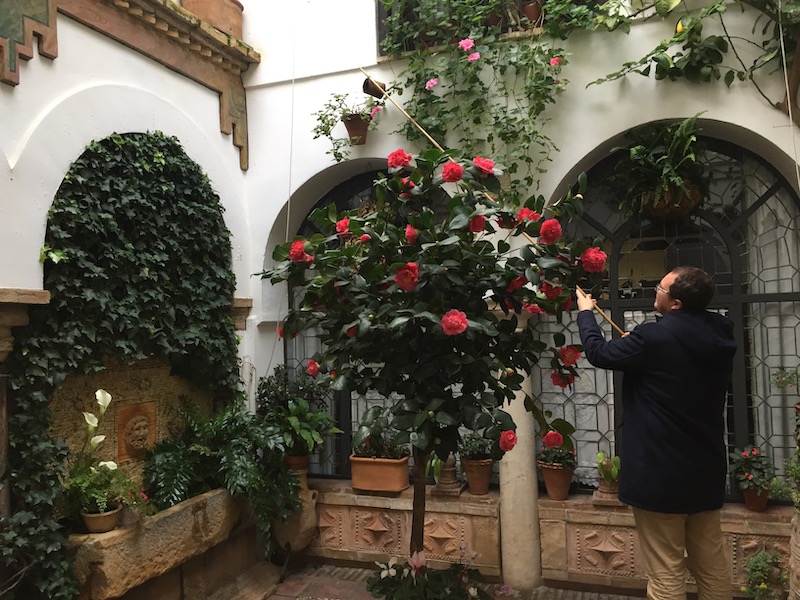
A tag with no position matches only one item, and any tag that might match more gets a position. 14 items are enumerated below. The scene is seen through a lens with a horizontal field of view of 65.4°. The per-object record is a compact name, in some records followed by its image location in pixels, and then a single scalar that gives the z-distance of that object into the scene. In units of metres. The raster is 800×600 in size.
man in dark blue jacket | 2.60
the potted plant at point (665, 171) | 3.77
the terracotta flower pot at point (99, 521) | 3.13
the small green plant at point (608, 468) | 3.99
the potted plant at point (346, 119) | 4.37
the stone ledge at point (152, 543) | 3.08
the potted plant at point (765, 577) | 3.49
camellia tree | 2.49
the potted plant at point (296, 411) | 4.19
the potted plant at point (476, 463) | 4.25
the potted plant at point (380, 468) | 4.38
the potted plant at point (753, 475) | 3.74
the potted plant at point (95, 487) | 3.14
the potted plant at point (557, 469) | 4.14
